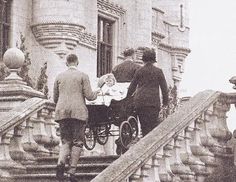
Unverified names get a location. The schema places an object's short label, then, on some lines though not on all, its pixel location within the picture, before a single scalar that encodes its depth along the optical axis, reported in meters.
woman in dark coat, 13.61
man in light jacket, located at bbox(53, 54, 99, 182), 12.68
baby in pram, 14.66
